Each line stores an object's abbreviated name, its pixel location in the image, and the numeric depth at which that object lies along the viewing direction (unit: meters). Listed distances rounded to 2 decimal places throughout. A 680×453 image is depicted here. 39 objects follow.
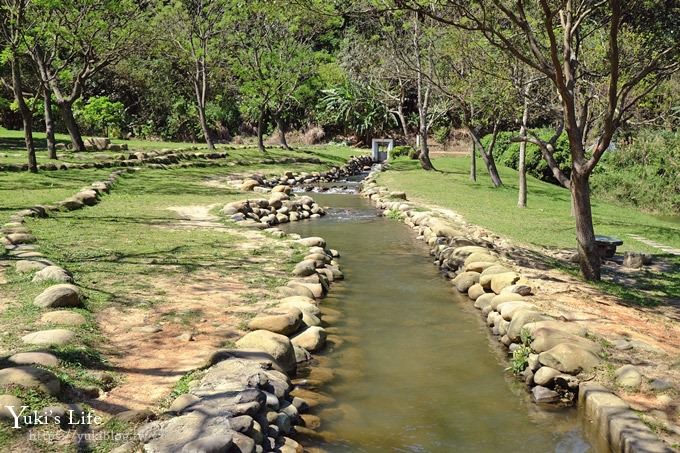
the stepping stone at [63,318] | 6.91
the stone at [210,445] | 4.47
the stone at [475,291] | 10.54
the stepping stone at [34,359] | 5.52
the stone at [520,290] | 9.62
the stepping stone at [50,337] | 6.22
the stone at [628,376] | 6.43
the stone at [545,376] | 6.88
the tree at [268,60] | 35.56
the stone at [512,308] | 8.75
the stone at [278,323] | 7.75
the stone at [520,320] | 8.15
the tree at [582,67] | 9.88
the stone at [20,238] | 10.25
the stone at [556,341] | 7.30
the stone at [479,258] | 11.68
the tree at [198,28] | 32.03
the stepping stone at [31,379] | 5.00
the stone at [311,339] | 7.84
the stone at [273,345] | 6.96
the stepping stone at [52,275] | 8.23
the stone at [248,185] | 22.62
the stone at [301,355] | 7.48
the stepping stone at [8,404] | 4.59
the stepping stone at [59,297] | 7.33
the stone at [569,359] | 6.89
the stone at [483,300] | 9.91
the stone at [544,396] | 6.73
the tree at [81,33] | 22.41
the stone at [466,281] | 10.98
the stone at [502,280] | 10.14
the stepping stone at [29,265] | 8.63
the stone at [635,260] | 12.72
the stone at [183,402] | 5.19
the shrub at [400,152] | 40.03
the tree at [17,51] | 18.89
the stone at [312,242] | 13.08
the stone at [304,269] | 10.64
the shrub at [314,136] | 48.81
